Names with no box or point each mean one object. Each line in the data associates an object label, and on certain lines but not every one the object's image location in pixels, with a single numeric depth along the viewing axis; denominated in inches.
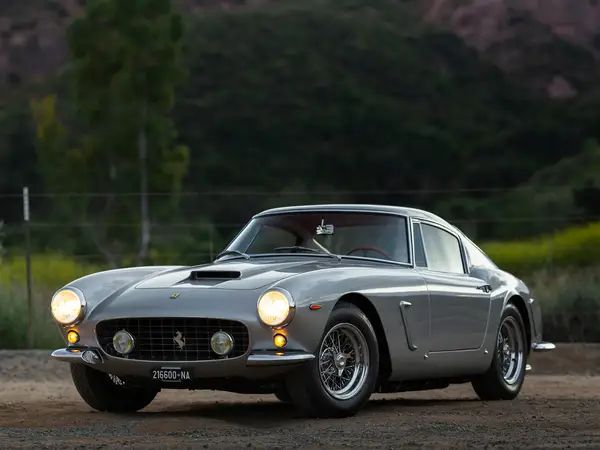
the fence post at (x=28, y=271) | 672.4
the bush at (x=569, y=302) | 727.1
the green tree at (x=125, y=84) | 1387.8
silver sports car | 327.0
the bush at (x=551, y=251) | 777.6
